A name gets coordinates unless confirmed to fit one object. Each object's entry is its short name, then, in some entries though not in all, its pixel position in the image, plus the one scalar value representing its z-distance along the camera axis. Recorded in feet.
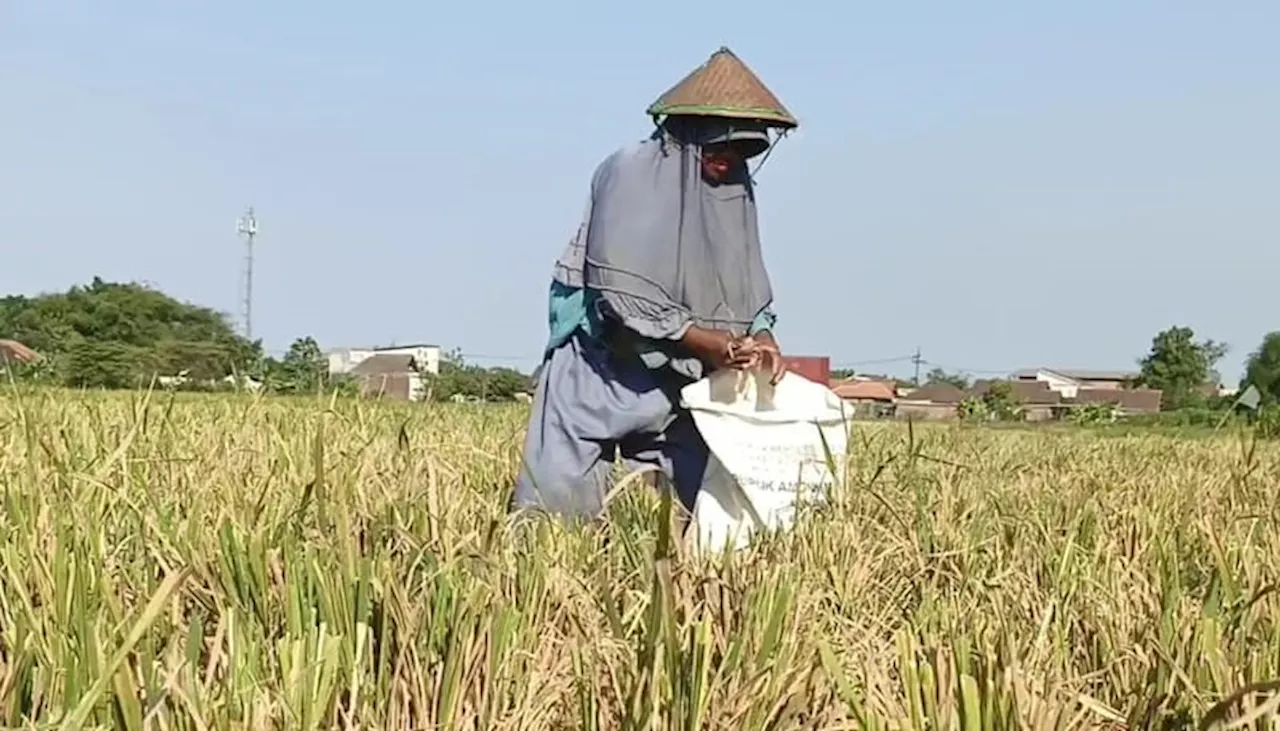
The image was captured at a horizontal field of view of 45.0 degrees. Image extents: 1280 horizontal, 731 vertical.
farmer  10.97
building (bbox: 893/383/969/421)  189.52
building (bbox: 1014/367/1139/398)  295.09
